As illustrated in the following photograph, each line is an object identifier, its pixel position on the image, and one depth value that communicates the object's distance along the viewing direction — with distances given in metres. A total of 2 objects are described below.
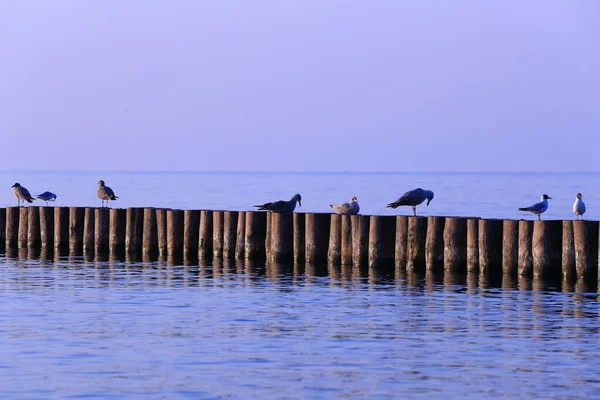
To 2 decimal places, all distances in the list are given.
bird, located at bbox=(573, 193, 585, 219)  27.22
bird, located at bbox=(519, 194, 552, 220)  27.44
